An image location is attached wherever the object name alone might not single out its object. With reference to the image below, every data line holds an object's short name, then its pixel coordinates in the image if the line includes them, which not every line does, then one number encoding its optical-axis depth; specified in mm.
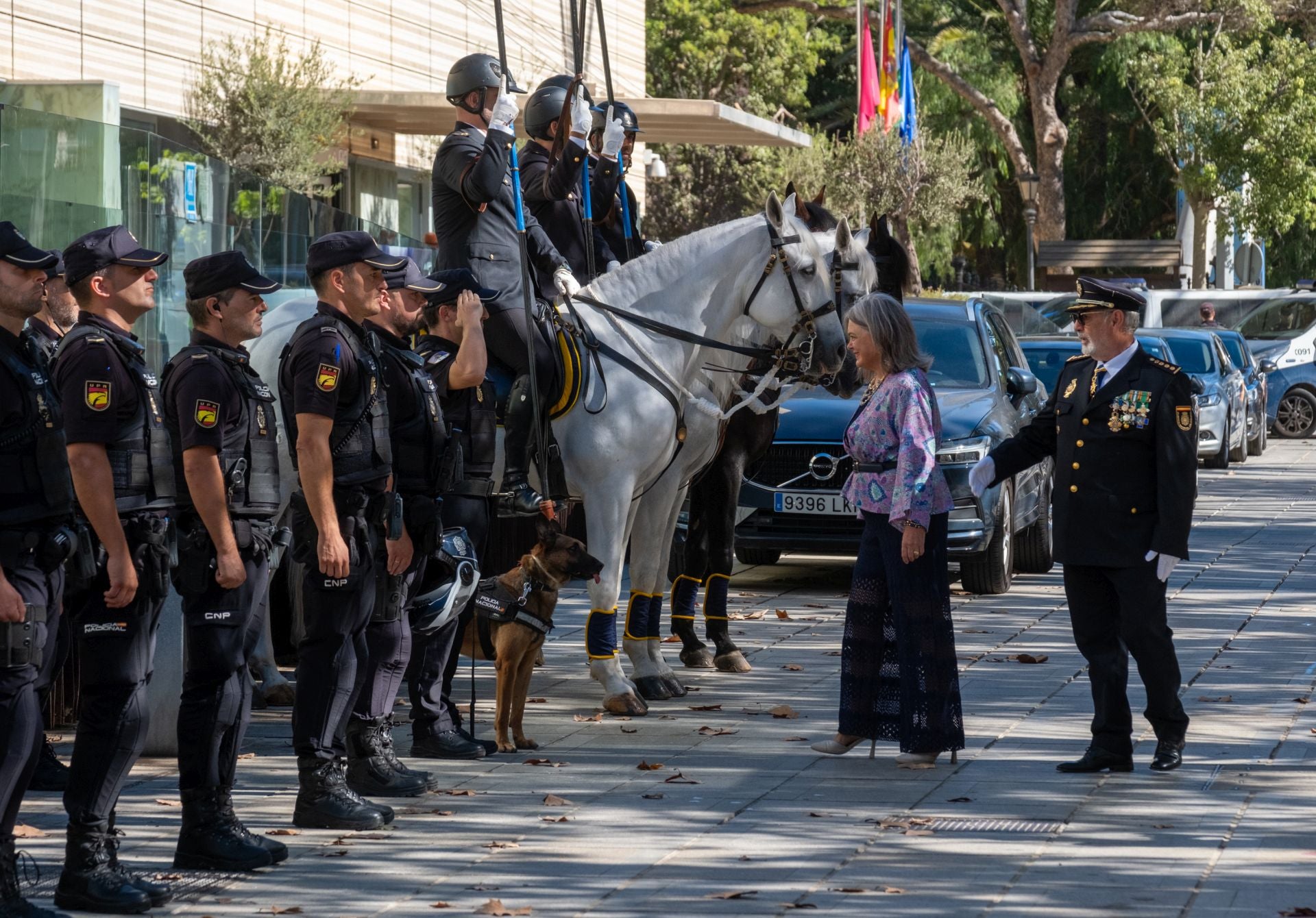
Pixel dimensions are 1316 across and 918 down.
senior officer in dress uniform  15532
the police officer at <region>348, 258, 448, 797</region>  14483
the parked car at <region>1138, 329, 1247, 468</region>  49448
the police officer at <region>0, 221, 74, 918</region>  11001
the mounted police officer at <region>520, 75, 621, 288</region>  18946
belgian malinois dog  16604
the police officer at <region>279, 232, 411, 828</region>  13229
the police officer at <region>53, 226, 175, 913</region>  11670
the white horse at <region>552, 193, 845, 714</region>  18627
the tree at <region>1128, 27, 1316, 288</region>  88313
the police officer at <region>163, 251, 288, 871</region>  12309
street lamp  88070
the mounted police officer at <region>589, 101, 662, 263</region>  19843
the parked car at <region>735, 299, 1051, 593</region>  26777
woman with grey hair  15844
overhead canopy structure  53189
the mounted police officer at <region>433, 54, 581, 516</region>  17851
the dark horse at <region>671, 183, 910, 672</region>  21409
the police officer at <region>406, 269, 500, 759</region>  16103
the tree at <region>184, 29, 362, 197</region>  48080
